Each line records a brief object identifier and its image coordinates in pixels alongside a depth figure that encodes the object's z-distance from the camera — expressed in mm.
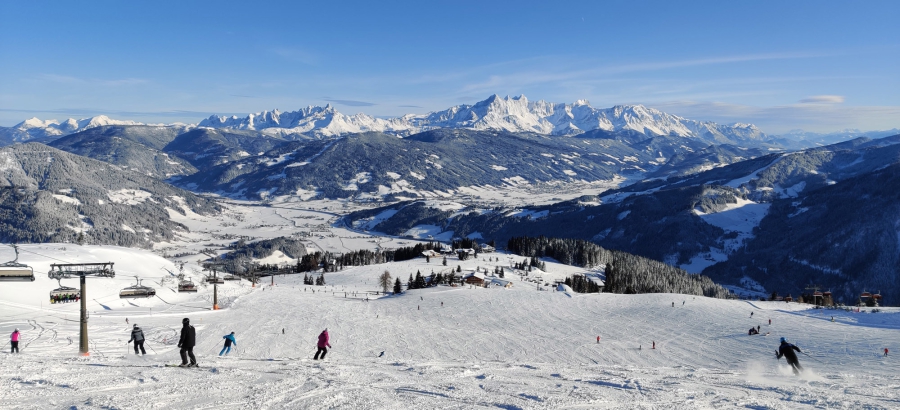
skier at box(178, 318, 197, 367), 23141
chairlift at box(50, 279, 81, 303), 57094
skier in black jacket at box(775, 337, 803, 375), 25203
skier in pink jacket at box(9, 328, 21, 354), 30812
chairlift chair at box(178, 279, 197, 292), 75562
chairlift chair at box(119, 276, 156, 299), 65750
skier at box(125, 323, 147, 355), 28391
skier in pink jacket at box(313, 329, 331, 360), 28200
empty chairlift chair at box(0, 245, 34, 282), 36469
